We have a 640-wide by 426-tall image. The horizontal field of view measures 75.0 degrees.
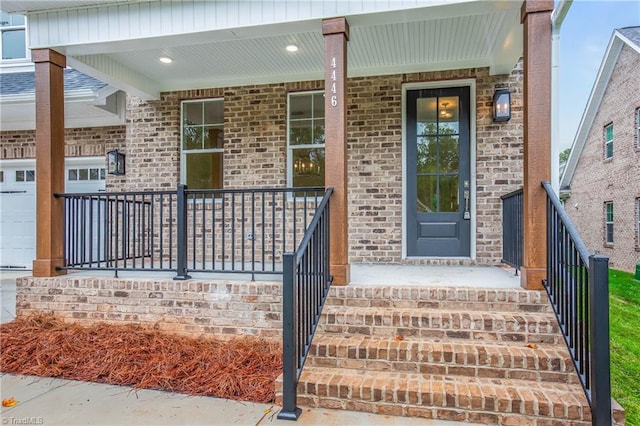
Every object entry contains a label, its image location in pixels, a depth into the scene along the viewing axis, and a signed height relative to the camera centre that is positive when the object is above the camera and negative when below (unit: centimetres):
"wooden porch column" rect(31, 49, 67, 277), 432 +45
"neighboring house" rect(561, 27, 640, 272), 1191 +166
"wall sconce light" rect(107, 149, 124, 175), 611 +70
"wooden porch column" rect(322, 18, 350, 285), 361 +72
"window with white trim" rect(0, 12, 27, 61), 756 +311
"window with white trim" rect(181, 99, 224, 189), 596 +97
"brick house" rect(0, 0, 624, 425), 280 +41
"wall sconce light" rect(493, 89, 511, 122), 488 +122
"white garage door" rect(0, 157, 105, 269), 698 -1
